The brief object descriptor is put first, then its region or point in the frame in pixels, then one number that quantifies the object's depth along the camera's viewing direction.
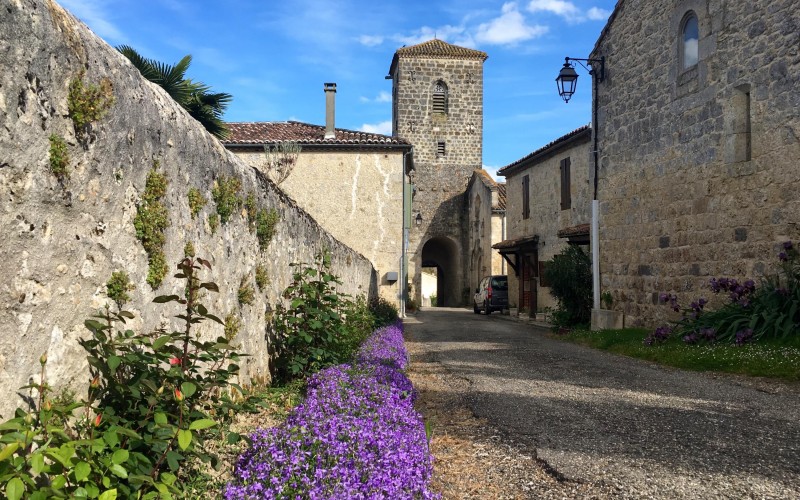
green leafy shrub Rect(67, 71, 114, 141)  2.64
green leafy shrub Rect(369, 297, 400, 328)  13.34
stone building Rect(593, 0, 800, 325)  9.00
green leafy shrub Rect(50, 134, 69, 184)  2.50
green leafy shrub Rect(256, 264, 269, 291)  5.54
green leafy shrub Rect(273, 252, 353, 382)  5.96
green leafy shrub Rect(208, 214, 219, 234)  4.39
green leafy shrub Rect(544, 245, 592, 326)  14.32
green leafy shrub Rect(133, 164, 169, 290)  3.30
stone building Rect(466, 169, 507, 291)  27.97
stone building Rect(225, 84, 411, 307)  20.98
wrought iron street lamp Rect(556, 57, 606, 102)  12.69
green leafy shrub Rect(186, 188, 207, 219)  3.99
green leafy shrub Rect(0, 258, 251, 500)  1.96
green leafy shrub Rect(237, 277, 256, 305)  5.07
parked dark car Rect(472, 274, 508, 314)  24.42
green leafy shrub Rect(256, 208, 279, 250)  5.57
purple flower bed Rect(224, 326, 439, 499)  2.79
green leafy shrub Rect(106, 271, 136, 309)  2.97
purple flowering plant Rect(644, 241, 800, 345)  8.42
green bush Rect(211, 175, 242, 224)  4.54
